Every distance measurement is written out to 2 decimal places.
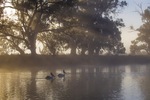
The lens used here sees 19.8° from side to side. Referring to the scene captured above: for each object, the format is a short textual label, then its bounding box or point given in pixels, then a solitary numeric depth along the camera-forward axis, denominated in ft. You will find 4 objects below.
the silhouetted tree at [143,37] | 292.40
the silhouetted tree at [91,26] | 204.03
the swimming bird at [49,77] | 125.41
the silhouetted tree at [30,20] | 188.10
